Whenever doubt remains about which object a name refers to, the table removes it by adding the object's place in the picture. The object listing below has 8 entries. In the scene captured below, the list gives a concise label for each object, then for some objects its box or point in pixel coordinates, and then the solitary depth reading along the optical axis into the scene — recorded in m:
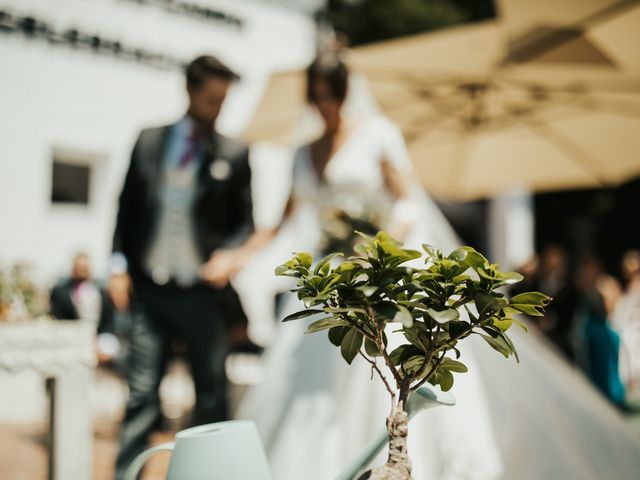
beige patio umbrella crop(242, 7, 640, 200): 4.35
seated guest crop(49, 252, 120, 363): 5.64
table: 1.89
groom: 2.72
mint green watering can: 1.10
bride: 2.26
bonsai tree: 1.00
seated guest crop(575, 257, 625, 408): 6.96
